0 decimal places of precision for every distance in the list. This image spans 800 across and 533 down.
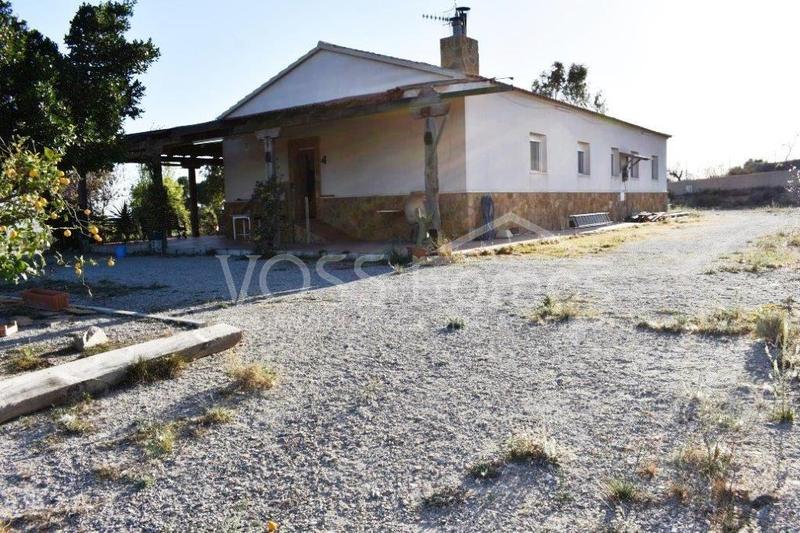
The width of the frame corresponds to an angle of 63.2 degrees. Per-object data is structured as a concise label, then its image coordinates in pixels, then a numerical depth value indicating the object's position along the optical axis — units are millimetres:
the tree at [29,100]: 9031
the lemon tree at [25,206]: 4402
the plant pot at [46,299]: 7148
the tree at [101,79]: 10266
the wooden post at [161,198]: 15476
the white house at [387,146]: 13742
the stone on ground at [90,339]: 5168
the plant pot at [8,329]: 5782
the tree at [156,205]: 15789
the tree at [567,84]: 39000
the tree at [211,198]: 23516
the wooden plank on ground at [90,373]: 3711
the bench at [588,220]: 18016
